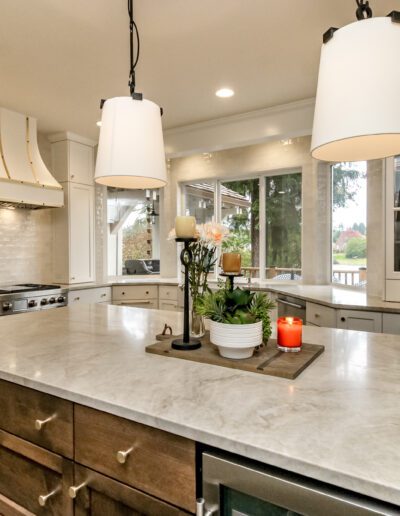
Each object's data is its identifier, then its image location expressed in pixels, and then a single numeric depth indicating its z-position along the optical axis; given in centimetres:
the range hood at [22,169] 352
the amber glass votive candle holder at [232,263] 141
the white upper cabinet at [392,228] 274
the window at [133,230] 521
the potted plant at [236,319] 122
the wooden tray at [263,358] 118
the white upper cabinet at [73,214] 430
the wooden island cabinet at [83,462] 92
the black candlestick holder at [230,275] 137
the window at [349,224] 394
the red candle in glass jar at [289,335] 136
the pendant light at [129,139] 149
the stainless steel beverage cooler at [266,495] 69
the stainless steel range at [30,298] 337
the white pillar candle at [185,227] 141
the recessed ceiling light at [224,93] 324
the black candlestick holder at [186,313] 142
